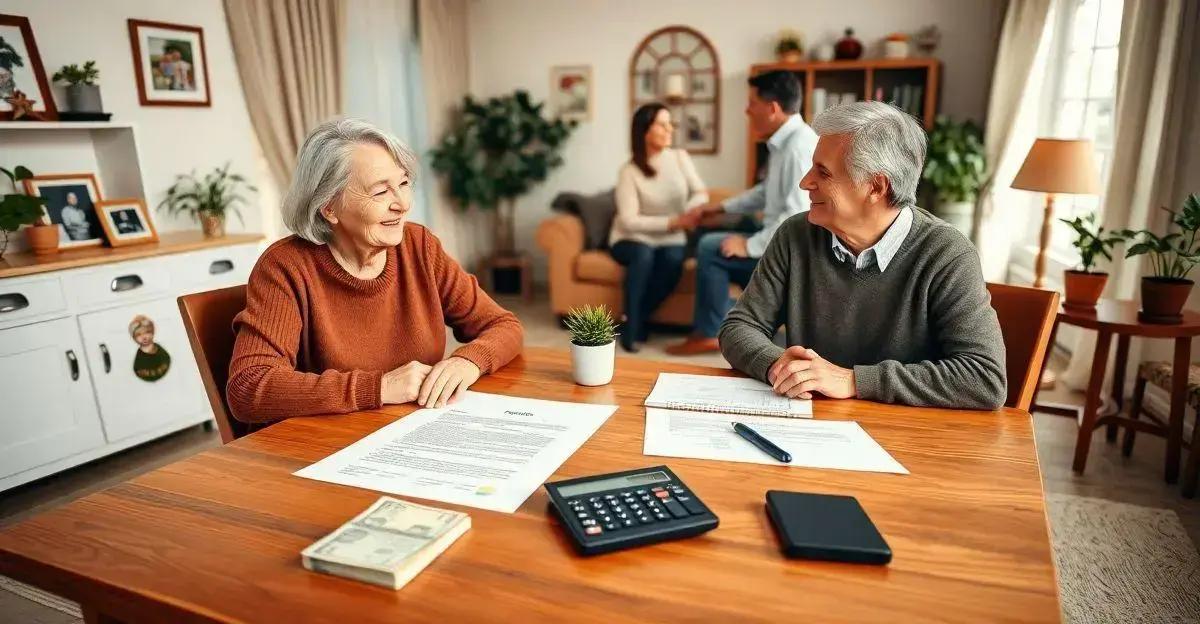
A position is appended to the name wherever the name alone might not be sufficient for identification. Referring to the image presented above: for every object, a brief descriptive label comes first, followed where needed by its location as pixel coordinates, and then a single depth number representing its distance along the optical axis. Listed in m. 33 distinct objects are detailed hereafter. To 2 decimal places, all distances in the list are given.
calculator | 0.74
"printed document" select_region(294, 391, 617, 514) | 0.88
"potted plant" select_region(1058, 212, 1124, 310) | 2.51
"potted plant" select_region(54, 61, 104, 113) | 2.72
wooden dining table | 0.65
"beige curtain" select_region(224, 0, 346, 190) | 3.49
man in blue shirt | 3.17
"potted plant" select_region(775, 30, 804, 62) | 4.74
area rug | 1.73
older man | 1.20
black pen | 0.94
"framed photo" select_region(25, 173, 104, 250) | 2.69
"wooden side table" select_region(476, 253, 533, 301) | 5.27
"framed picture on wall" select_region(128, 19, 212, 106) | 3.08
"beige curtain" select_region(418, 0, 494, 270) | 5.04
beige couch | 4.24
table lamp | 2.75
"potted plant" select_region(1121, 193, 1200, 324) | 2.19
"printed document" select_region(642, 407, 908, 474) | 0.95
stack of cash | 0.69
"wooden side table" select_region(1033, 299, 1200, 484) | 2.27
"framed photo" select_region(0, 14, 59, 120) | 2.60
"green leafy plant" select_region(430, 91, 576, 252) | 5.06
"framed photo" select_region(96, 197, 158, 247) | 2.76
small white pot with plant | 1.25
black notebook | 0.71
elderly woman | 1.20
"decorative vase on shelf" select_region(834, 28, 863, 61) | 4.64
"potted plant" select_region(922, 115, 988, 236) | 4.24
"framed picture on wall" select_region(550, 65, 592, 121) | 5.43
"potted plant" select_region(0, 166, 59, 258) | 2.32
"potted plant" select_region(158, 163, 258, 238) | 3.08
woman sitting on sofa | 4.00
